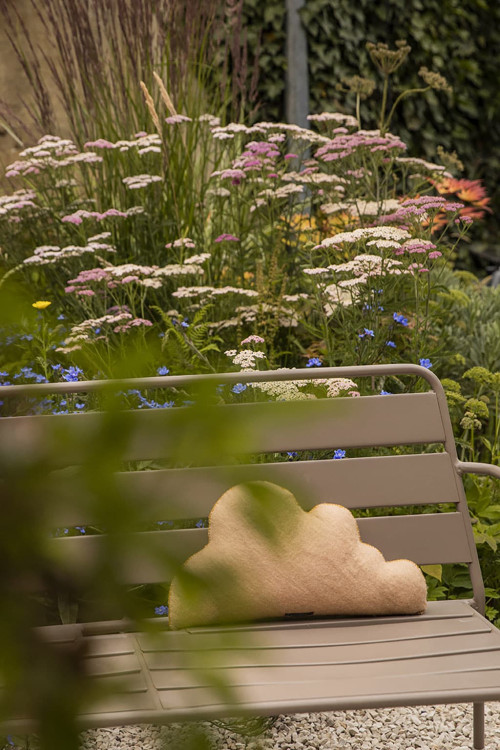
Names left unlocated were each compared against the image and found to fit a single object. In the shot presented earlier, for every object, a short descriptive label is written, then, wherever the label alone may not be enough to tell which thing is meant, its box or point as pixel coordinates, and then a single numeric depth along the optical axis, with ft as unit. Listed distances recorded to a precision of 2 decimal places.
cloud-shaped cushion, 10.77
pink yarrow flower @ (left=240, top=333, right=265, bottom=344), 15.23
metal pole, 35.19
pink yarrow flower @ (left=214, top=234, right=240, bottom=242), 18.95
